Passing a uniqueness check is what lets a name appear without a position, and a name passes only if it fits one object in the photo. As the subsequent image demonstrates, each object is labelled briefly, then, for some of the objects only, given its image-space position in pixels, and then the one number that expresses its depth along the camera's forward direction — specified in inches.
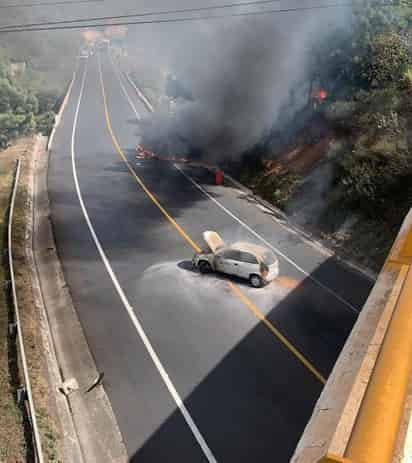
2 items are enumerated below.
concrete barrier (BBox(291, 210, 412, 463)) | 161.6
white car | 573.3
